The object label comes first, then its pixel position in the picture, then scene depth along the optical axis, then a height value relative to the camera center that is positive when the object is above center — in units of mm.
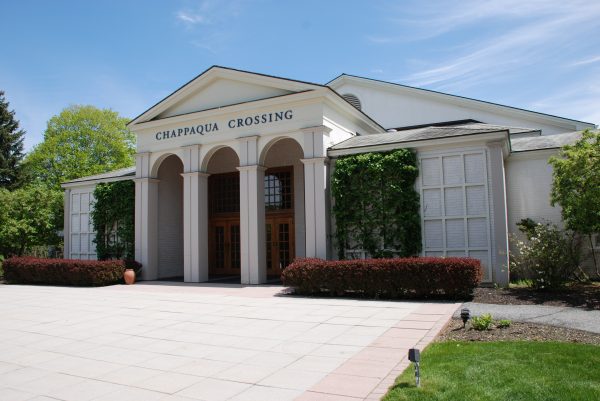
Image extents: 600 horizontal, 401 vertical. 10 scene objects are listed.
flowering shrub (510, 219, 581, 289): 12219 -872
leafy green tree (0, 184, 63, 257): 23844 +966
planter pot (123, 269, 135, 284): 17953 -1579
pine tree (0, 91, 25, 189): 39156 +7623
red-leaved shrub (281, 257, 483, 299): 11445 -1251
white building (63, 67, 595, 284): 14203 +1978
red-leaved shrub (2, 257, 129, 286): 17625 -1345
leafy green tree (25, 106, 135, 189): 41469 +7955
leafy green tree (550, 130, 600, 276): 11445 +1003
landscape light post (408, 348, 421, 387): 5043 -1374
